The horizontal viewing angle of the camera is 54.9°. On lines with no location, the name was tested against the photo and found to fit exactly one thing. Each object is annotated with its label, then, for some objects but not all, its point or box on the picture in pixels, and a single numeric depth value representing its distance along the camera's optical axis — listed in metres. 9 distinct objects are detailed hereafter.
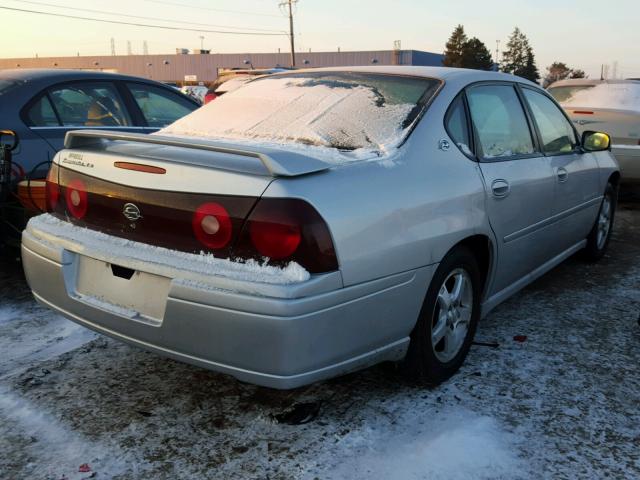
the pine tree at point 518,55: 94.31
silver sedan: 2.18
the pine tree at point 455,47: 72.81
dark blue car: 4.48
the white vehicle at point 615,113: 7.26
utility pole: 56.75
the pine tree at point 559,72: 87.55
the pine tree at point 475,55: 71.75
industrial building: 79.38
